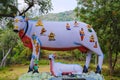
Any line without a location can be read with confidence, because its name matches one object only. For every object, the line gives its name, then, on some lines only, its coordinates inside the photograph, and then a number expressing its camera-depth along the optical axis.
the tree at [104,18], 6.14
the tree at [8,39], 8.35
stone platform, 3.01
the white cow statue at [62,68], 3.04
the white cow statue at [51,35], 3.16
